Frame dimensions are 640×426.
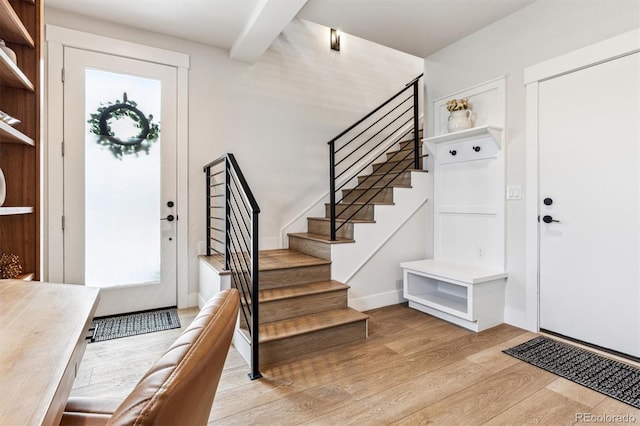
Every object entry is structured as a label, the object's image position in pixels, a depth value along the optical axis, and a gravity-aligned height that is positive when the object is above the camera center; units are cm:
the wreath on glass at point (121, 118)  293 +74
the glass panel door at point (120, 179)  285 +27
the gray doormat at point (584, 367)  186 -97
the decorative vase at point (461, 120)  313 +87
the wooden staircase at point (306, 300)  228 -69
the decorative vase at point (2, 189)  178 +11
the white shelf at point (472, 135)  287 +71
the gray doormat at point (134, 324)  263 -96
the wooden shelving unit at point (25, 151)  197 +35
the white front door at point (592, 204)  221 +6
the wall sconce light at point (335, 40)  409 +209
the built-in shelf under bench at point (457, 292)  273 -75
